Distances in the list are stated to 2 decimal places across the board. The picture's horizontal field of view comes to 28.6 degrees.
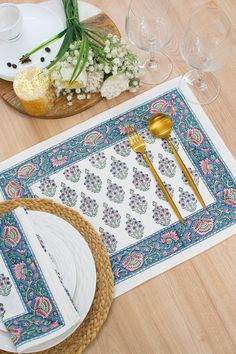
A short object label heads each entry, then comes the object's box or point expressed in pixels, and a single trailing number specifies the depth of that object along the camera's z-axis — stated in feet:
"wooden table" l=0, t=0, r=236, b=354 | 2.92
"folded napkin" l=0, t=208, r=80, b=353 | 2.69
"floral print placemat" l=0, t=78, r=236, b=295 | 3.12
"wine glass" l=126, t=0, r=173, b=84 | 3.24
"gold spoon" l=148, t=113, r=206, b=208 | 3.34
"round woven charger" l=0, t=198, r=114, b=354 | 2.85
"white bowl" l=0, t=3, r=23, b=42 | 3.37
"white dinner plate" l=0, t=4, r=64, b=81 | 3.50
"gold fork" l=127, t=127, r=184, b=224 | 3.20
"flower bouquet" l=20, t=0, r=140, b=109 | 3.29
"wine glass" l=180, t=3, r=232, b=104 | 3.10
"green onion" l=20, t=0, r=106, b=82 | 3.31
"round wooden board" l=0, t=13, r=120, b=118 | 3.44
